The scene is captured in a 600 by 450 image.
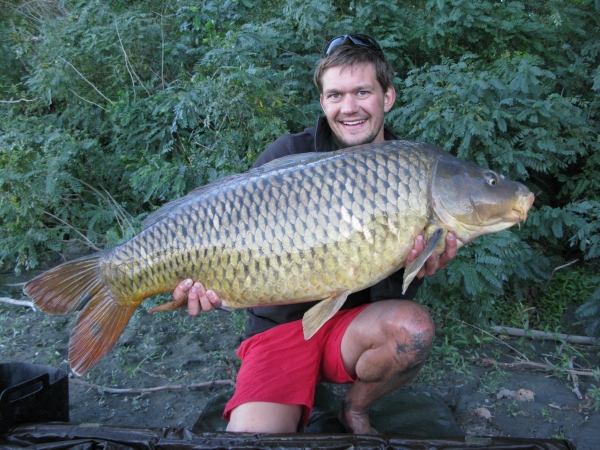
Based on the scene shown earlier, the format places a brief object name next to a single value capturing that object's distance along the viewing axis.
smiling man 1.60
